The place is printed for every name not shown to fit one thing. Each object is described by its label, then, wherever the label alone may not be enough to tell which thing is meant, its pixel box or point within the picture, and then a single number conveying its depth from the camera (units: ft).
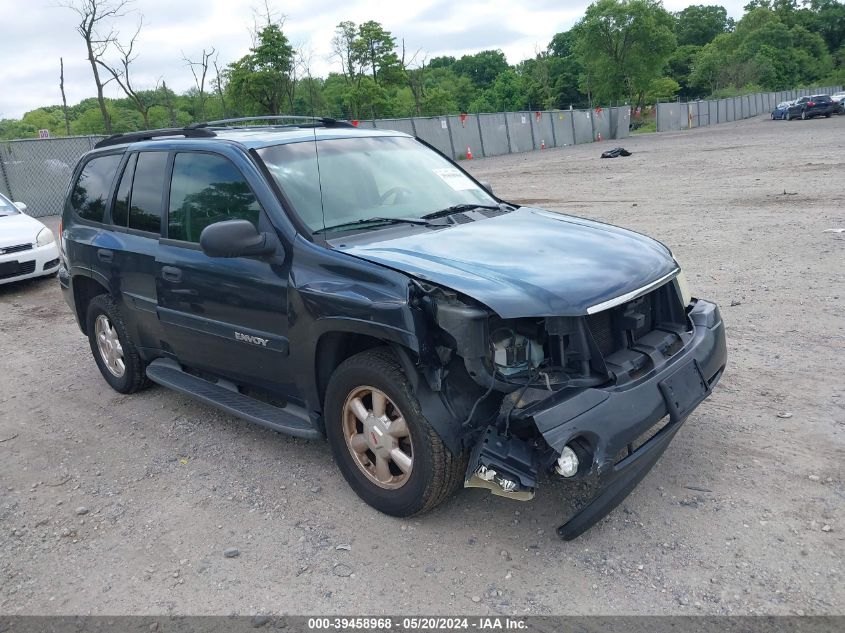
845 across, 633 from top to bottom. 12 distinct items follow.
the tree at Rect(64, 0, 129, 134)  73.51
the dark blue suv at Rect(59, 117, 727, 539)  10.26
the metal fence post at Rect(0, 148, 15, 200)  63.57
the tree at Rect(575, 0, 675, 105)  217.15
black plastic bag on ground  94.18
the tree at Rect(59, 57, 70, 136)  88.12
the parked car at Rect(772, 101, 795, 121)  164.76
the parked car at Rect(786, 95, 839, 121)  151.74
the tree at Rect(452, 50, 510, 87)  382.22
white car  31.96
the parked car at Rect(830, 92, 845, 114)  156.63
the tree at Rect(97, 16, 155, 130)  77.66
